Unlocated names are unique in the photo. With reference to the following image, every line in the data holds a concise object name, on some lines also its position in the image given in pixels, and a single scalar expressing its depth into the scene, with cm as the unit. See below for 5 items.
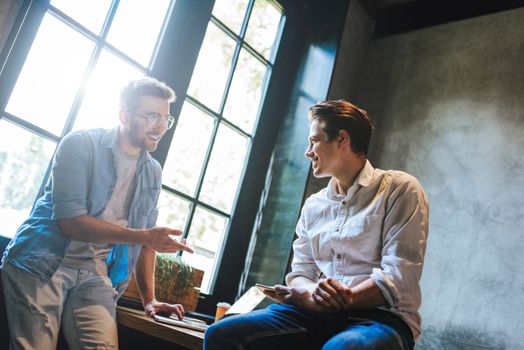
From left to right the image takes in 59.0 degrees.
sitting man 151
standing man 166
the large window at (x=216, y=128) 271
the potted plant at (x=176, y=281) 235
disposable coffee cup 241
